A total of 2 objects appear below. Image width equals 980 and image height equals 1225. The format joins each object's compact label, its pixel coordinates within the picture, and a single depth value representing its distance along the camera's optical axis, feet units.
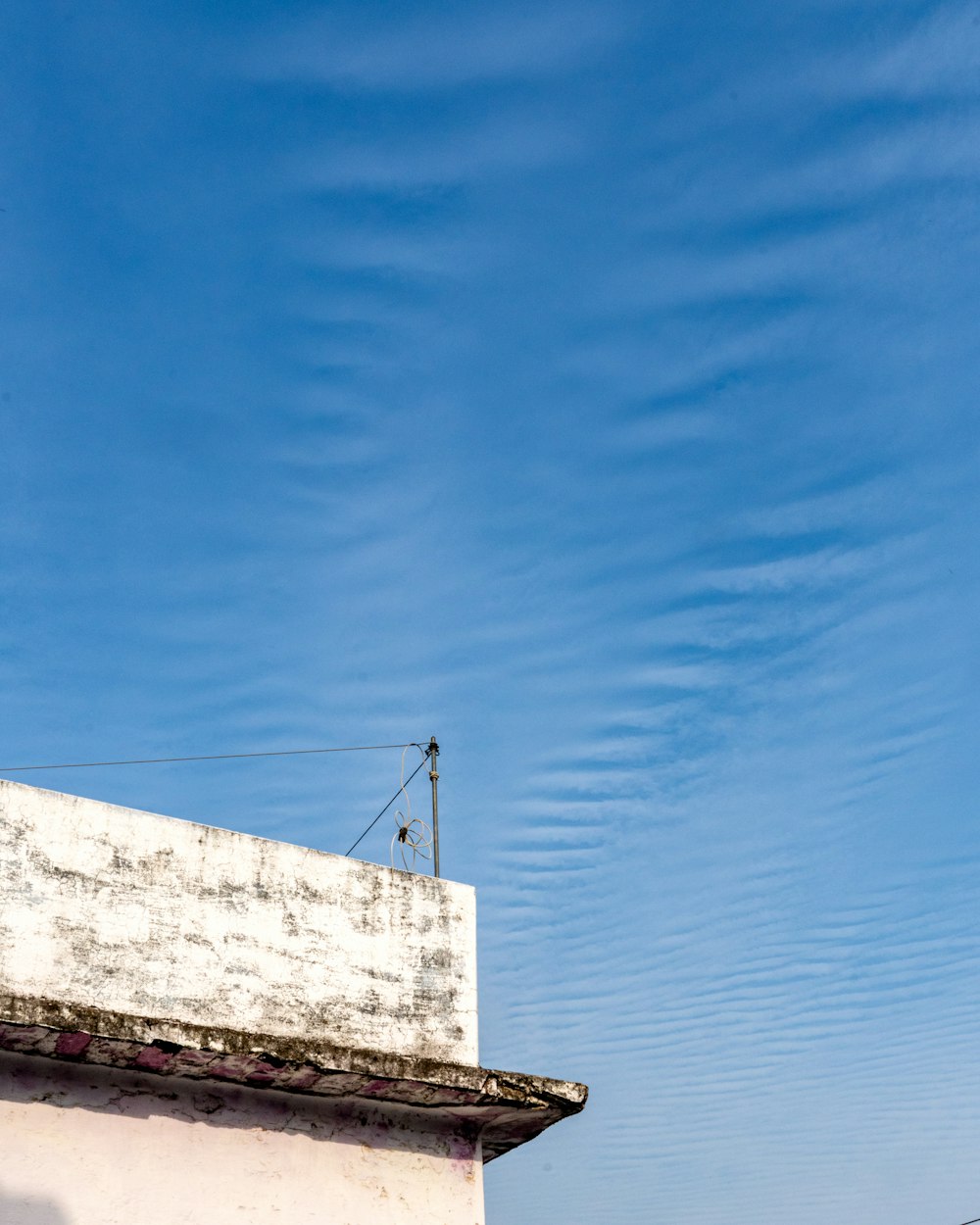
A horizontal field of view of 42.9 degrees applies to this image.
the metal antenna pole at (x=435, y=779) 31.14
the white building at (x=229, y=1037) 22.81
